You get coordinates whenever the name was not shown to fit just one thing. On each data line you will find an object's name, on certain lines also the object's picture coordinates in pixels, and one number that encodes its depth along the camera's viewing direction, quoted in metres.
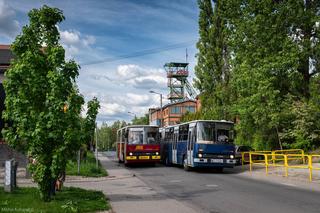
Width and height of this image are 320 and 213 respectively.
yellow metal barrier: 17.92
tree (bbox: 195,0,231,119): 40.91
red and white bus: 30.38
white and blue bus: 23.73
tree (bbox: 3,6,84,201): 11.14
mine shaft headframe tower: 100.38
